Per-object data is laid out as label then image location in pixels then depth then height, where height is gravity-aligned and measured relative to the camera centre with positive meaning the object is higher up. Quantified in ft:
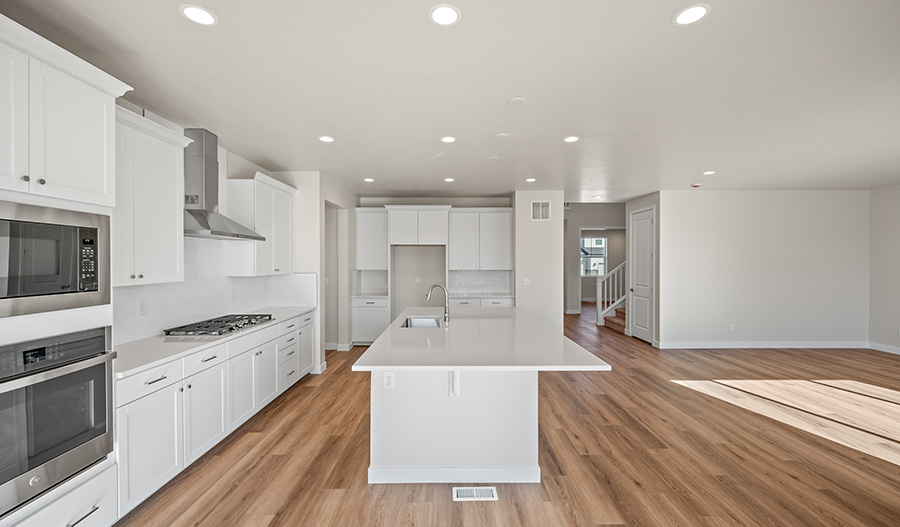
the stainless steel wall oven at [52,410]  4.82 -2.06
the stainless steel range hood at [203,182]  10.28 +2.23
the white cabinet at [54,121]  4.90 +2.03
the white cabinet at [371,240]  20.94 +1.24
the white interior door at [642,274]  21.34 -0.71
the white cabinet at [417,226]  20.13 +1.93
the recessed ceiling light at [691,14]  5.50 +3.65
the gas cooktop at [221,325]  9.68 -1.70
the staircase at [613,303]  27.23 -3.09
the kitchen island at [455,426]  8.02 -3.44
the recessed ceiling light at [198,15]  5.52 +3.67
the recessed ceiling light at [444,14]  5.50 +3.65
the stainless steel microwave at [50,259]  4.86 +0.07
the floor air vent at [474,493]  7.50 -4.58
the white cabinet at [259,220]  12.62 +1.48
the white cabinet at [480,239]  20.75 +1.27
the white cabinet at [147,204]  7.60 +1.29
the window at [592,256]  43.87 +0.70
